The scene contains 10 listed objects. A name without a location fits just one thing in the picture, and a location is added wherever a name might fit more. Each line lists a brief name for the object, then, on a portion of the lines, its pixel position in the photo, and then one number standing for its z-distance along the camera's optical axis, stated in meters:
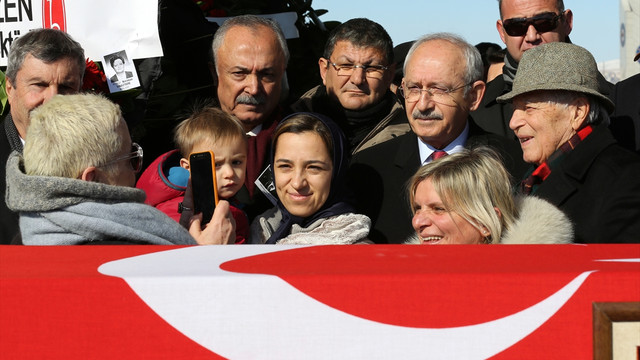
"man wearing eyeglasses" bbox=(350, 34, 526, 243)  7.13
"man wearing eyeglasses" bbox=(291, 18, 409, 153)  8.15
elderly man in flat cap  5.71
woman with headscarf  6.58
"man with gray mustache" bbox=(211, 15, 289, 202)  7.97
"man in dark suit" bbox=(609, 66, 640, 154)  7.78
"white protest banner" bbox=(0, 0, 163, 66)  7.96
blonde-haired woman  5.20
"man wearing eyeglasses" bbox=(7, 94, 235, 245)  4.35
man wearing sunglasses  8.15
